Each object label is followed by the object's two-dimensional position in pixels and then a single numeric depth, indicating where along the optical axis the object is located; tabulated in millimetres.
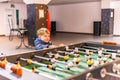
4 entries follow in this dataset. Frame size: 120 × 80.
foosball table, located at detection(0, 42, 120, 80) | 1538
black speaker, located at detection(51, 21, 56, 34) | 16377
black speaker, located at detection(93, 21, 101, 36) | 13156
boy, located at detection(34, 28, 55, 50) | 3760
